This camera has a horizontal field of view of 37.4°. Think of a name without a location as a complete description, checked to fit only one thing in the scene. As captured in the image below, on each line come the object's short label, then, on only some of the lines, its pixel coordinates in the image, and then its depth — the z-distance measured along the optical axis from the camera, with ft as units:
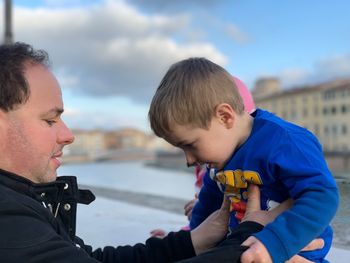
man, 3.52
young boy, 3.98
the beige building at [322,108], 169.02
